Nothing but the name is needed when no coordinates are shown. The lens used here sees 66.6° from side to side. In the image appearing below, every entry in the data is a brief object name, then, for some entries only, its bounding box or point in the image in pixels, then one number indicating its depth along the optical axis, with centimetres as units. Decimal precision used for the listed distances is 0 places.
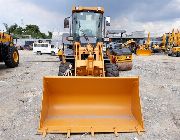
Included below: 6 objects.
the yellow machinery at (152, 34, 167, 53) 1749
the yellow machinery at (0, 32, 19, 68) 616
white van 1530
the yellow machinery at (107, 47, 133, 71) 659
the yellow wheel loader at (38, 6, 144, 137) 251
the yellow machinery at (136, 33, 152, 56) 1616
